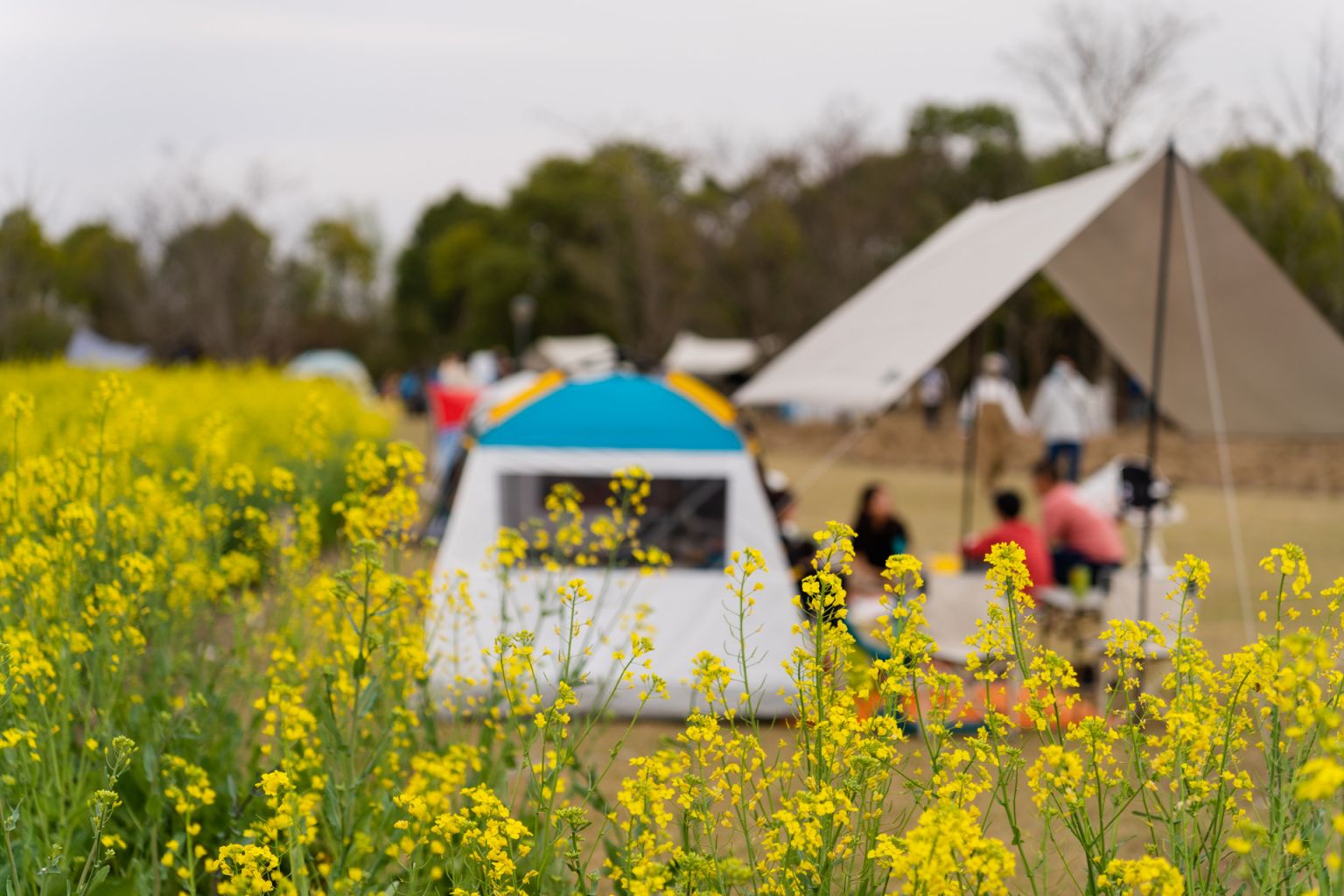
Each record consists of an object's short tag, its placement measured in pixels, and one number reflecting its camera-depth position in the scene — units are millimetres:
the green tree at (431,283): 60438
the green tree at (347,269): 76062
